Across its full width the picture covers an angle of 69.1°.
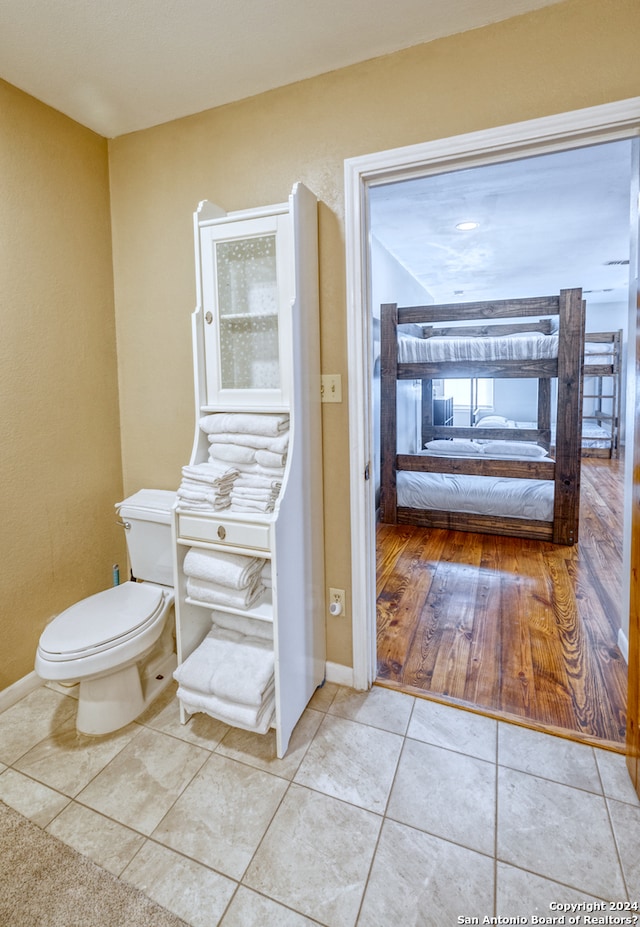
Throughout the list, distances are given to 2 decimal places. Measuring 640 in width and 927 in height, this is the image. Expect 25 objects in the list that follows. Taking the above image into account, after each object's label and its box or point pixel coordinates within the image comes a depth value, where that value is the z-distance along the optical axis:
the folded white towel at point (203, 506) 1.64
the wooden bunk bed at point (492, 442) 3.53
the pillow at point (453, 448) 4.34
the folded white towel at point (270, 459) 1.62
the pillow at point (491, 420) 6.17
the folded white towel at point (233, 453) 1.68
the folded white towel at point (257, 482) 1.62
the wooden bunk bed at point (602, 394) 7.11
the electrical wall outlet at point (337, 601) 1.90
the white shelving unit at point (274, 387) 1.56
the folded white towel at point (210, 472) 1.63
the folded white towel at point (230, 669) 1.54
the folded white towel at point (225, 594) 1.60
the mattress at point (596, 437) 7.38
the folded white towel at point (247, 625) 1.73
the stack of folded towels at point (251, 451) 1.61
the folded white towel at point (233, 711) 1.54
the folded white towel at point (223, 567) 1.58
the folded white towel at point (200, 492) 1.63
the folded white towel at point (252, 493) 1.59
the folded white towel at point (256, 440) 1.62
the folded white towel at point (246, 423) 1.64
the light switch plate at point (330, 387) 1.78
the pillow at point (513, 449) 4.09
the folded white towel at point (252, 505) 1.58
